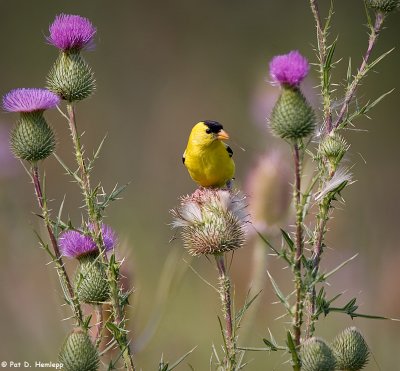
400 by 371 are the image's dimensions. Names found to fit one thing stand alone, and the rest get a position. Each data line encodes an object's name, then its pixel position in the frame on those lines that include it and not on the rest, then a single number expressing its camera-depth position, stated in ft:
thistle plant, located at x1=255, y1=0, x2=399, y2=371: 28.34
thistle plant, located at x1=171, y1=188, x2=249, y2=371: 28.88
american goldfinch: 30.31
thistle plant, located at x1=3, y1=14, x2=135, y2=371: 28.47
